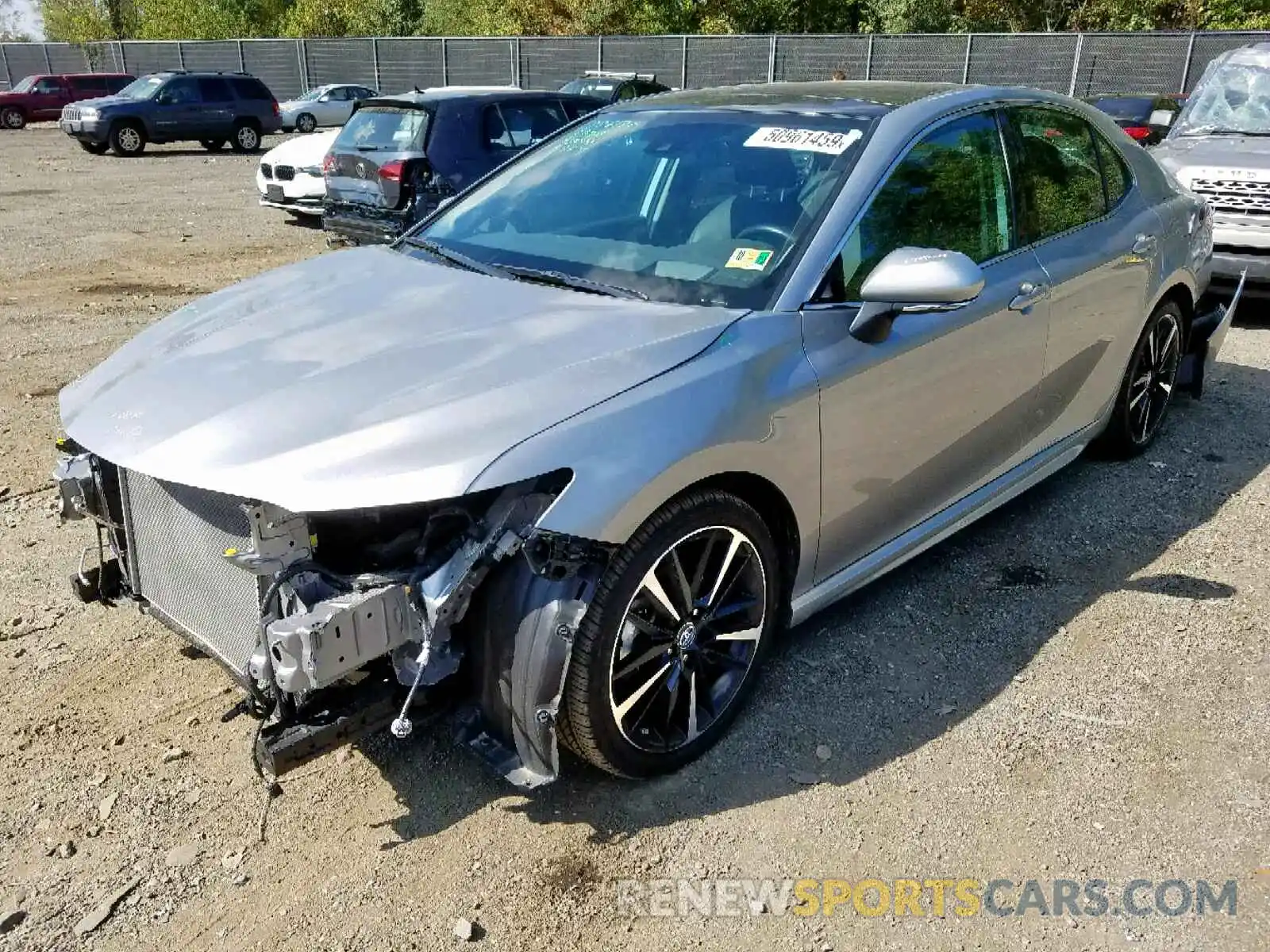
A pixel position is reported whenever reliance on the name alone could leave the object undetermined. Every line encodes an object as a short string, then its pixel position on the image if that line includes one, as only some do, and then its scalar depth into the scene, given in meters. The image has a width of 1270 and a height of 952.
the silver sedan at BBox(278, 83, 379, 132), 28.95
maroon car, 29.48
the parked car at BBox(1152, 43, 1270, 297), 7.53
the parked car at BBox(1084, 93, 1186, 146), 13.21
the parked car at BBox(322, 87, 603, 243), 10.48
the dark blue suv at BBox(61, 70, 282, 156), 22.81
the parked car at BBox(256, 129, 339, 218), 13.02
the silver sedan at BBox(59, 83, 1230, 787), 2.53
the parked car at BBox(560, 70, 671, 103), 18.84
